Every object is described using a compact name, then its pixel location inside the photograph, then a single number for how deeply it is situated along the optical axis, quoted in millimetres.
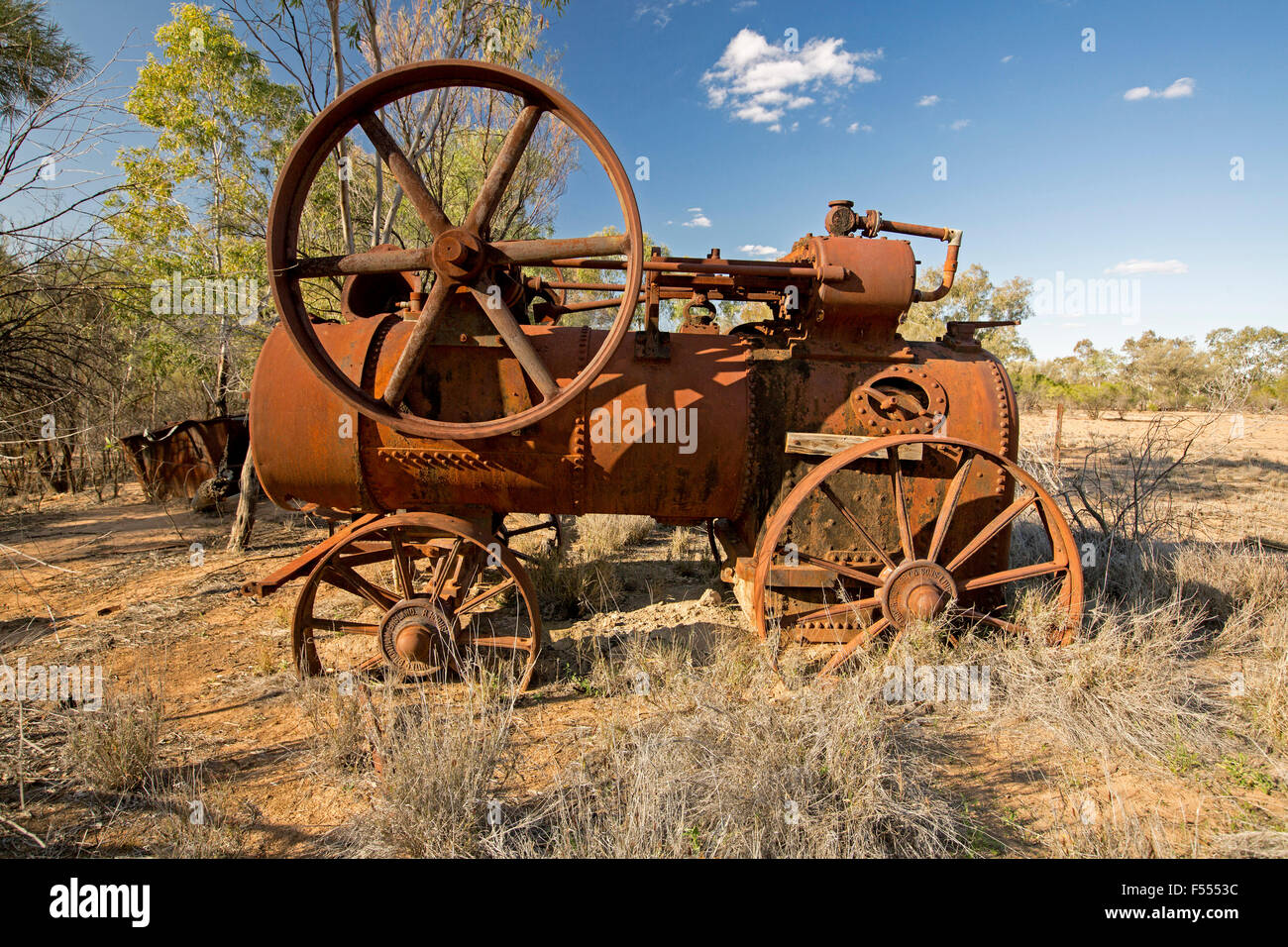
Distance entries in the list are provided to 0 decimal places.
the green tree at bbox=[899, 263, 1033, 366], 26984
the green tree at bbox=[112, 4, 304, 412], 10320
